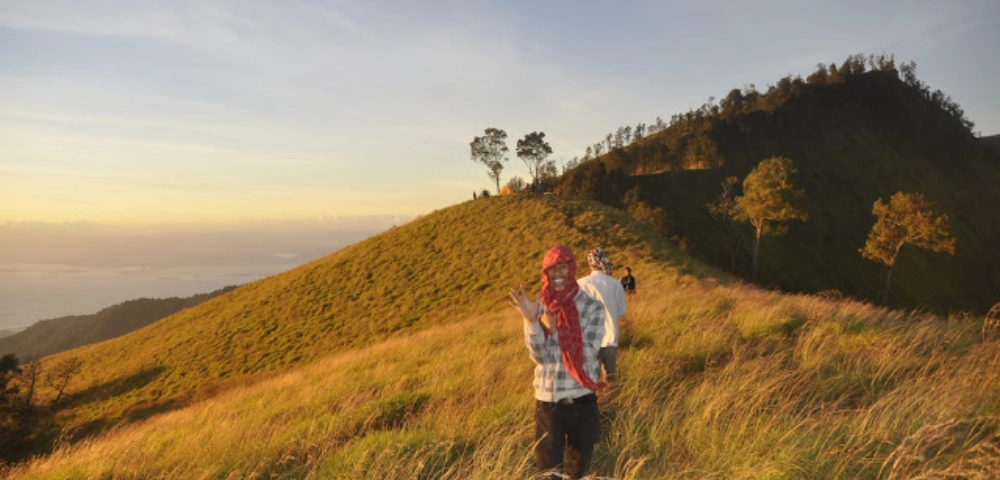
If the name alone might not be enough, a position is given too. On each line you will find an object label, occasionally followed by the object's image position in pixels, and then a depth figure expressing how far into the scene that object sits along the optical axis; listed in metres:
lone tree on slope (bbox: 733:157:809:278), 42.25
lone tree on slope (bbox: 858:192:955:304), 38.59
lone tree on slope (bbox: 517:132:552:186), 78.94
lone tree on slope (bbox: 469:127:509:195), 69.19
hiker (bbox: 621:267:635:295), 14.43
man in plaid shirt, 3.53
